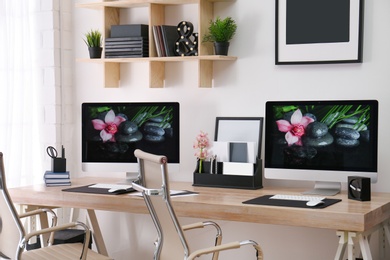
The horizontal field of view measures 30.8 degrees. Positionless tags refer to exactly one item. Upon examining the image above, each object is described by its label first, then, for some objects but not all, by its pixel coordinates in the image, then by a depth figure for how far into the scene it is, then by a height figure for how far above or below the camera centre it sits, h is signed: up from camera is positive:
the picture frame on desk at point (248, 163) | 3.91 -0.36
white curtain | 4.46 -0.01
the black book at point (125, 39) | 4.30 +0.34
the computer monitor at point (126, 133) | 4.12 -0.24
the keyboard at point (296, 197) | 3.50 -0.52
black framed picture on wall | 3.81 +0.35
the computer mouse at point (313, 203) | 3.30 -0.51
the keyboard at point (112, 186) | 3.99 -0.53
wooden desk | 3.17 -0.56
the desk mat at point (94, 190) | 3.87 -0.54
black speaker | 3.44 -0.46
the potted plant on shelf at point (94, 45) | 4.46 +0.31
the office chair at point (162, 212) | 2.93 -0.51
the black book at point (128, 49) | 4.30 +0.27
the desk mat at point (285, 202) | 3.33 -0.53
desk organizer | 3.90 -0.48
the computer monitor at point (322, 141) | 3.57 -0.24
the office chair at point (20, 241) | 3.30 -0.71
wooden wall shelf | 4.14 +0.26
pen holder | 4.20 -0.42
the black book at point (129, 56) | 4.31 +0.23
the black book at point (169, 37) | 4.23 +0.34
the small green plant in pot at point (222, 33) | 4.05 +0.35
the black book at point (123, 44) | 4.31 +0.30
